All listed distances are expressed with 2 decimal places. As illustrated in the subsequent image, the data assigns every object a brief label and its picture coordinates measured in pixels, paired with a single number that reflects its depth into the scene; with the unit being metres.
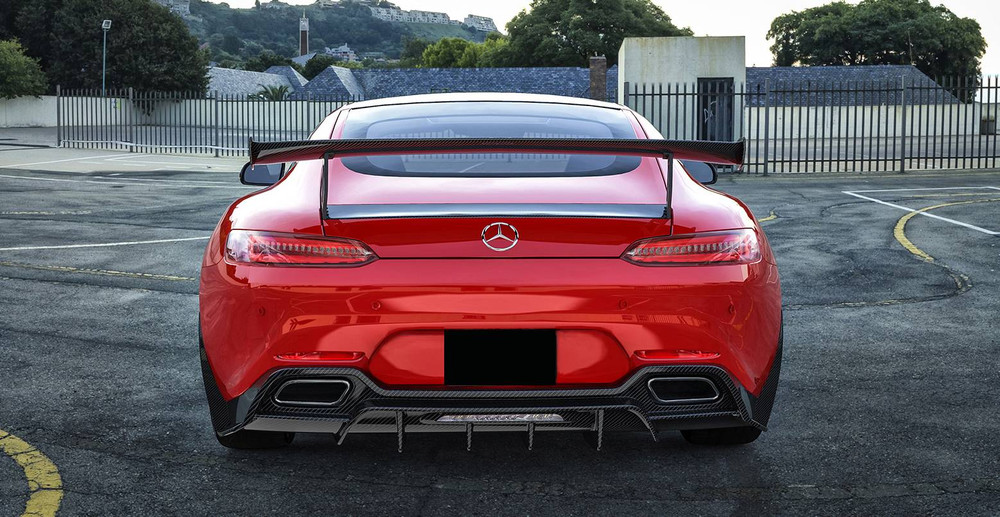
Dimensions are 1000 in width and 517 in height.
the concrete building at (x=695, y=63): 31.42
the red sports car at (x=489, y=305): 3.29
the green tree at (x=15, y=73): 59.56
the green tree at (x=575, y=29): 89.25
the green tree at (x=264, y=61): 137.38
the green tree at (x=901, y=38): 86.19
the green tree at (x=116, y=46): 71.31
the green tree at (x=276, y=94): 77.71
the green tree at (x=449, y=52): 124.25
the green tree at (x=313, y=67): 129.75
